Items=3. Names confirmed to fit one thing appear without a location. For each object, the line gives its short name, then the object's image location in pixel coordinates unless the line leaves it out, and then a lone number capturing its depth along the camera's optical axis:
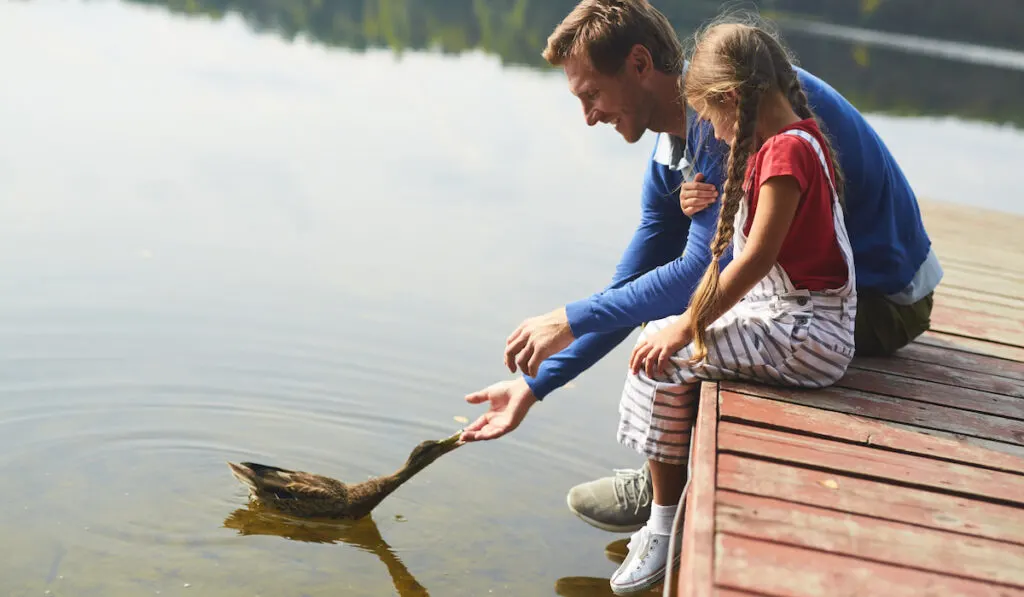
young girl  2.89
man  3.28
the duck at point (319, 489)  3.81
